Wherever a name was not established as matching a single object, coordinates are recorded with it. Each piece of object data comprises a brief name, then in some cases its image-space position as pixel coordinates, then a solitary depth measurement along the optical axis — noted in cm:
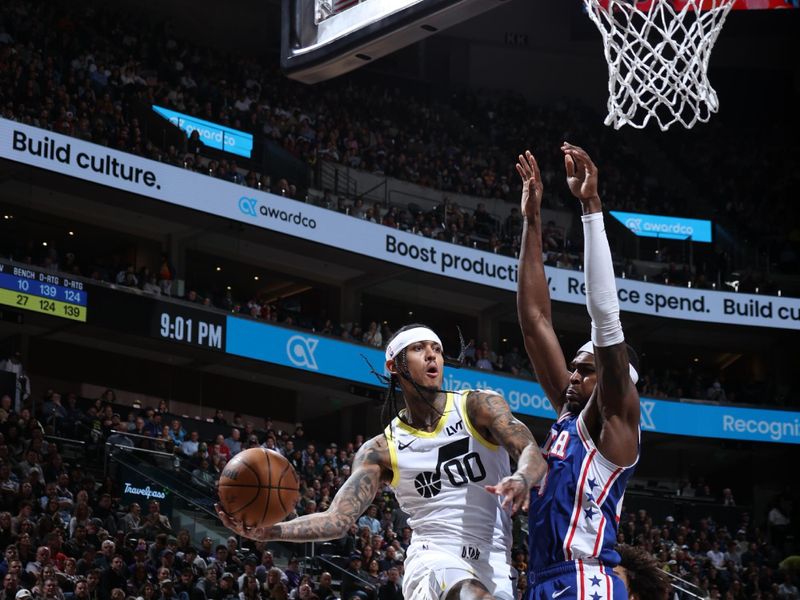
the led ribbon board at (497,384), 2584
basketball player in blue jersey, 477
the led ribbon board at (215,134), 2683
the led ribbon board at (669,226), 3406
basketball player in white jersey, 518
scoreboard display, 2220
